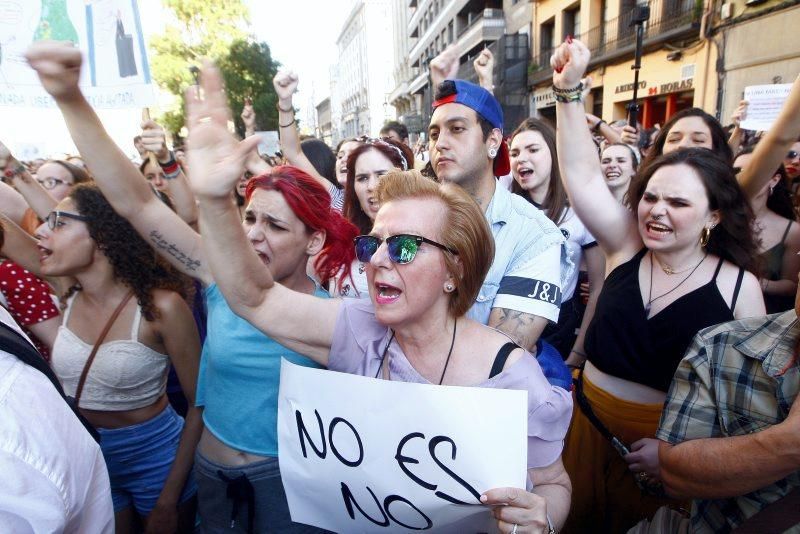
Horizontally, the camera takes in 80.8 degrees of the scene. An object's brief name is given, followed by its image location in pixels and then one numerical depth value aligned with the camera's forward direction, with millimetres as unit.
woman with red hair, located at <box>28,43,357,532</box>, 1747
